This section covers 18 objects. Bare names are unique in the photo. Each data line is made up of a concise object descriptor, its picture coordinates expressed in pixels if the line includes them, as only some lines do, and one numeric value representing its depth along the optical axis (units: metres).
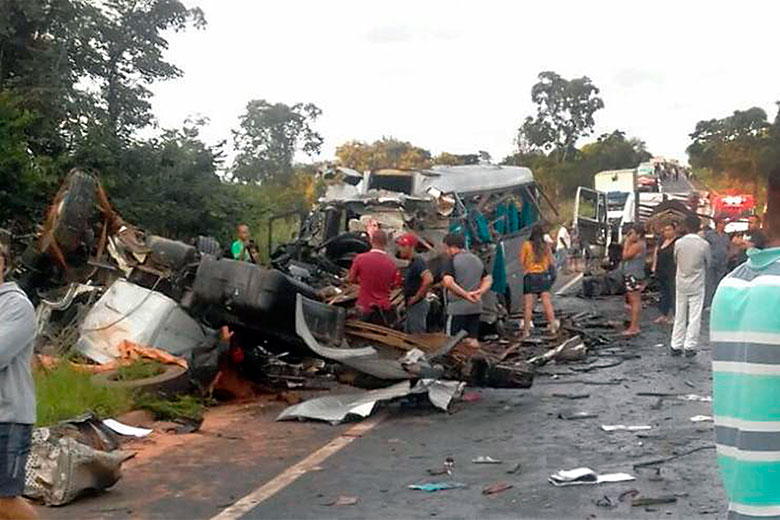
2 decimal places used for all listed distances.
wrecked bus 16.08
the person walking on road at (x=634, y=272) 16.56
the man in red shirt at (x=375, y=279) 12.03
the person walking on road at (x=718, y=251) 19.16
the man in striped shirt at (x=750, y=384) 2.71
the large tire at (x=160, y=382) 10.04
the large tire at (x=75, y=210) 11.99
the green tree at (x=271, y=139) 40.56
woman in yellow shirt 15.89
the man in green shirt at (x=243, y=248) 16.53
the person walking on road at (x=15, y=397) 5.05
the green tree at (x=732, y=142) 48.26
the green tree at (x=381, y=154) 45.97
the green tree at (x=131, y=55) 22.64
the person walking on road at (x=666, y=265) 16.11
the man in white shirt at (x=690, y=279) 13.67
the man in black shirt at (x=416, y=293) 12.76
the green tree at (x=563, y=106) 67.56
